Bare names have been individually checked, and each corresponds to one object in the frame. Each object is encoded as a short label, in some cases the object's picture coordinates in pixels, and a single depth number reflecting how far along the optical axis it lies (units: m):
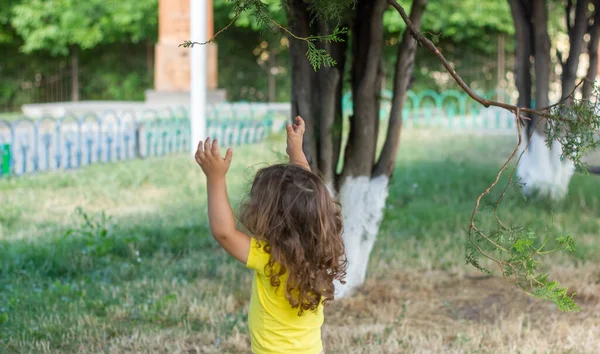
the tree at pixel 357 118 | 4.48
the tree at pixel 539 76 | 7.31
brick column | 17.73
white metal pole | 11.45
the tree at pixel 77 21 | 24.78
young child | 2.31
